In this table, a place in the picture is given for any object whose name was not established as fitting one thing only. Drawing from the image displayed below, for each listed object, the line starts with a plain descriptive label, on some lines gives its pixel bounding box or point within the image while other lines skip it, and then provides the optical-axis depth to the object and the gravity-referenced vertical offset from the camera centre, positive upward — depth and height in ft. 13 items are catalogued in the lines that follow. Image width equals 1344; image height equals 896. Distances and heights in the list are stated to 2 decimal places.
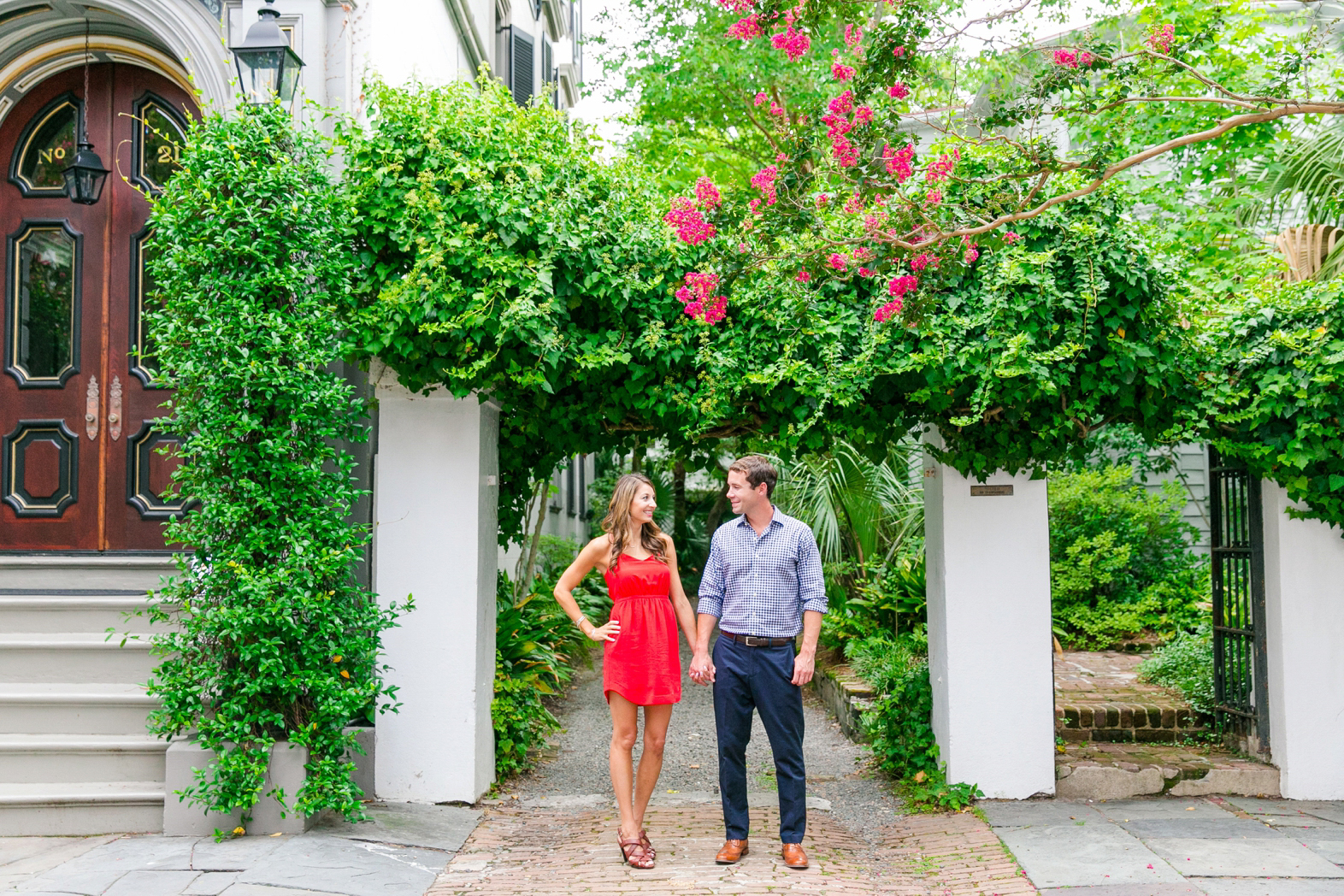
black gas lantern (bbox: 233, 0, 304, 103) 18.53 +8.04
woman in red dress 16.28 -2.25
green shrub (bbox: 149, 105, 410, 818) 16.60 +0.25
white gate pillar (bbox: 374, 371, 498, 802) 19.44 -1.77
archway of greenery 18.02 +3.14
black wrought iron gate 20.89 -2.49
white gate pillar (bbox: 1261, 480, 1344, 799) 19.93 -3.33
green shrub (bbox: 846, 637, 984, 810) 19.77 -5.27
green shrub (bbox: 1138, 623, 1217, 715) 23.43 -4.53
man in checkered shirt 15.90 -2.39
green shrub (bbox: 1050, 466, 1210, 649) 32.86 -2.53
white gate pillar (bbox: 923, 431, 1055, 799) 19.72 -2.85
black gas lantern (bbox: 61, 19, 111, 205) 21.29 +6.79
